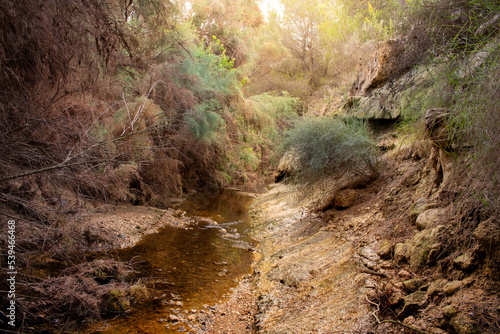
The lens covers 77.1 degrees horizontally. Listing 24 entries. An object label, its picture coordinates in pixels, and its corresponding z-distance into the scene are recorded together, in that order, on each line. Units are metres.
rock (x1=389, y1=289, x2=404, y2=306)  2.76
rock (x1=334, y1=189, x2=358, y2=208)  6.42
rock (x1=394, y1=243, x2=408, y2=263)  3.40
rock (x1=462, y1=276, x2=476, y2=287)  2.45
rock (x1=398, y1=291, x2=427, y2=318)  2.59
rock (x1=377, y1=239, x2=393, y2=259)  3.75
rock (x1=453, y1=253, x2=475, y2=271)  2.53
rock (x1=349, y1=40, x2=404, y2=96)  7.38
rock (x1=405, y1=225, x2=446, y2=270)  2.97
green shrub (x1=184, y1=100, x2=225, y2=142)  9.84
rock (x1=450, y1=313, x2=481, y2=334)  2.09
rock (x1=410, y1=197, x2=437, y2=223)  3.72
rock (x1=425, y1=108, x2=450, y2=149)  3.54
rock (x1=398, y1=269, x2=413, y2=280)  3.05
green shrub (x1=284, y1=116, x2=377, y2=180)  6.40
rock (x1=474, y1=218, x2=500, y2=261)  2.38
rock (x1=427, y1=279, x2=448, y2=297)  2.60
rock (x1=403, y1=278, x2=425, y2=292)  2.83
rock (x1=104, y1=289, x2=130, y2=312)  3.90
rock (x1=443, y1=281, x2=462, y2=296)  2.47
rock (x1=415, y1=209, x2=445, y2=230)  3.34
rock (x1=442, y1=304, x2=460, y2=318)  2.27
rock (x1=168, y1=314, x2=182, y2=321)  3.94
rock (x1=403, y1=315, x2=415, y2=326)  2.48
